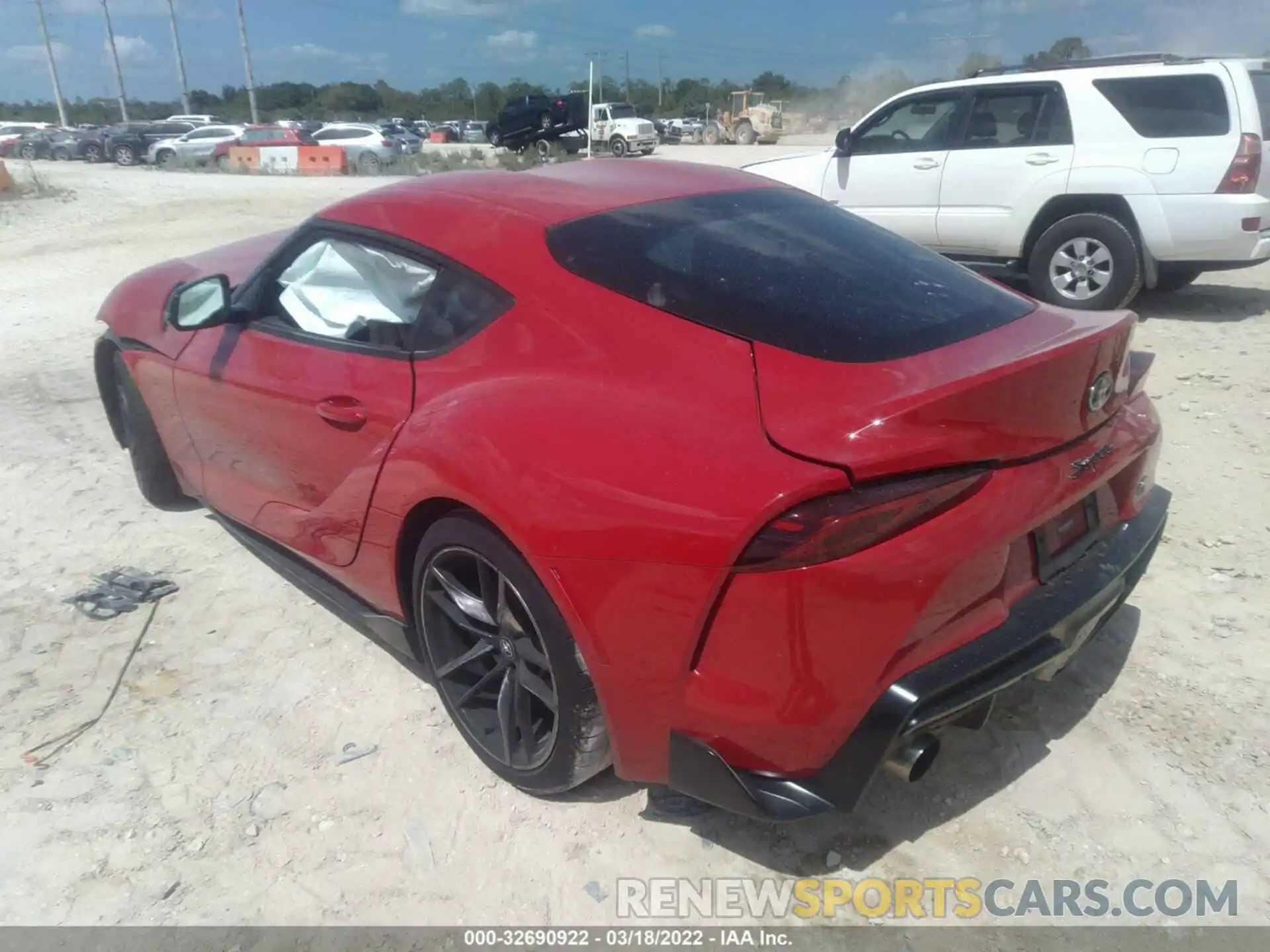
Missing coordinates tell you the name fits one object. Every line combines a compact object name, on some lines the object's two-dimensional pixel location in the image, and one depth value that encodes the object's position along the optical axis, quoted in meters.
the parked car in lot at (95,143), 37.25
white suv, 6.68
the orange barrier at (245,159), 28.56
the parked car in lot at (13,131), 41.84
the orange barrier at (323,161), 26.38
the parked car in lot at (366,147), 27.69
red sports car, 1.94
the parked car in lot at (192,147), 32.78
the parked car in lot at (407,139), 34.89
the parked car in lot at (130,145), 35.81
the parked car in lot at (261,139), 29.91
